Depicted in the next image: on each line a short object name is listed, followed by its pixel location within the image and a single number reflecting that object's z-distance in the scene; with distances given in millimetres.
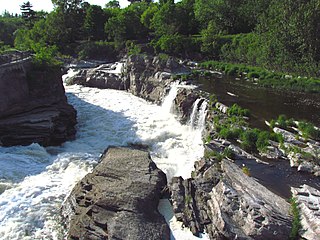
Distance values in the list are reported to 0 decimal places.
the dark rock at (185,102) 24516
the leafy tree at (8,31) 71938
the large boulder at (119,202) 11906
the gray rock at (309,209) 10320
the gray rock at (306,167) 14828
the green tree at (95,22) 62562
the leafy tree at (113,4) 103525
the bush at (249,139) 17391
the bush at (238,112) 21344
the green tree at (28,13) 74500
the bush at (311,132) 17844
